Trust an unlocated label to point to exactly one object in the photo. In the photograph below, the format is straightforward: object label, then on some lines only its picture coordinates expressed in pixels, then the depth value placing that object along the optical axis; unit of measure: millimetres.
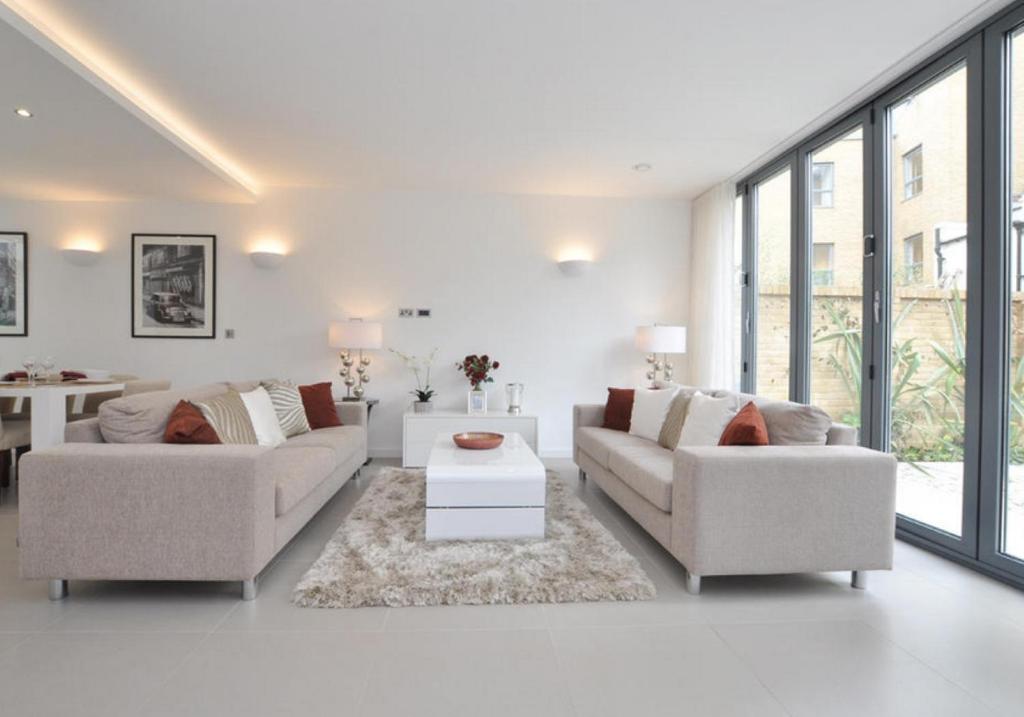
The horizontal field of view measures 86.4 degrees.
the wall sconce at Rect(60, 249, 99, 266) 4922
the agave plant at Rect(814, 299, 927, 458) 3031
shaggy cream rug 2201
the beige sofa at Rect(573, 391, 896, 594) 2232
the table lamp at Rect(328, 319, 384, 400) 4723
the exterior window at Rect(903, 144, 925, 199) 2988
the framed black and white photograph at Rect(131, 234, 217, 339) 5059
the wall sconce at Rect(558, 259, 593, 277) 5223
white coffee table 2746
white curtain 4809
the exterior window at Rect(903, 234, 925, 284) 2971
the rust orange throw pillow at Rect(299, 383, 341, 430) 4047
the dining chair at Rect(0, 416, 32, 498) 3604
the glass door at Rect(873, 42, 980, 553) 2684
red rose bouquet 4902
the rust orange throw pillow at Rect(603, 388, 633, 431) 4148
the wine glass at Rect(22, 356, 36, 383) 3675
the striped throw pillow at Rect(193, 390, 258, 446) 2693
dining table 2953
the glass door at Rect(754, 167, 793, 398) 4234
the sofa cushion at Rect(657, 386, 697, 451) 3391
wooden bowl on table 3252
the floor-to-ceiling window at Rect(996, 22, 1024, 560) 2469
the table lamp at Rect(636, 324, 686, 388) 4887
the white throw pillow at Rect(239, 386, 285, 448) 3160
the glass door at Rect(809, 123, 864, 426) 3443
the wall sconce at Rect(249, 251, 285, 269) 4996
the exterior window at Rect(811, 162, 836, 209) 3730
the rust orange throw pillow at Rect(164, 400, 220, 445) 2359
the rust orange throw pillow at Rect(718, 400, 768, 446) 2520
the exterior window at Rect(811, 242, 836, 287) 3693
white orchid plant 5234
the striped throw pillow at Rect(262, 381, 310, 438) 3648
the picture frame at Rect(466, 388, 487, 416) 4883
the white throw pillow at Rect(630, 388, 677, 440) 3721
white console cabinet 4691
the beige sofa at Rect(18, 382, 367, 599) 2082
